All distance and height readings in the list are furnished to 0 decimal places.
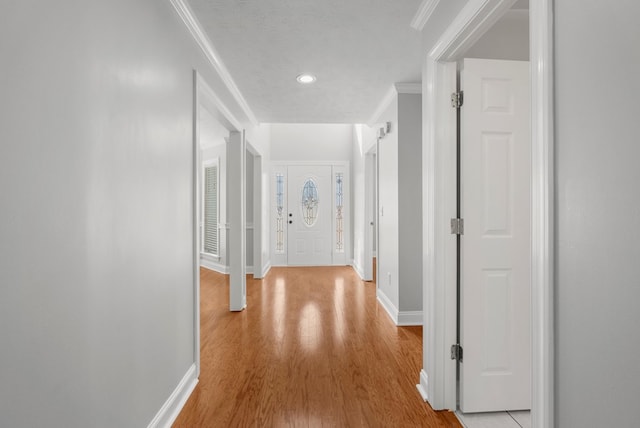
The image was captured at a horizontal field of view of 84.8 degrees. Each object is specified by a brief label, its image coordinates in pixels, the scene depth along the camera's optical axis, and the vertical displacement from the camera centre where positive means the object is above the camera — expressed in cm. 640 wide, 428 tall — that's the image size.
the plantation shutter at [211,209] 680 +5
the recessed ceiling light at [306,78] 319 +124
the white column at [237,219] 402 -9
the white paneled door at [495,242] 200 -17
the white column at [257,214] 571 -4
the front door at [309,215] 699 -7
